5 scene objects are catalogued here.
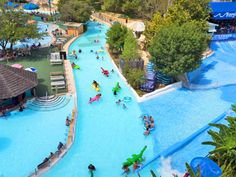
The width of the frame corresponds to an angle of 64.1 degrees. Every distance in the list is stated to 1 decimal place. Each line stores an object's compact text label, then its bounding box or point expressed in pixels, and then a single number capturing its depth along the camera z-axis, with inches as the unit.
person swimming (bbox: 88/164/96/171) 459.8
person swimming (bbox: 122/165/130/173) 463.7
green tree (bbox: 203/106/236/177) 402.7
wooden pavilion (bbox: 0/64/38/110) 579.4
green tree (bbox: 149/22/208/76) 674.4
